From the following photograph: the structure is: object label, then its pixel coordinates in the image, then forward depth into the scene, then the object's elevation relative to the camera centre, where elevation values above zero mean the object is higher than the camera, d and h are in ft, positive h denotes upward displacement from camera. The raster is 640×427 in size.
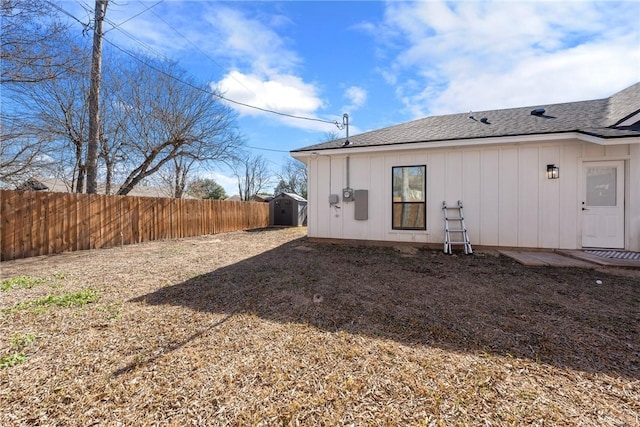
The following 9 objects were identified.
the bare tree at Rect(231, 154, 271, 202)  125.69 +14.81
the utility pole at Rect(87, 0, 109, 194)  28.50 +12.08
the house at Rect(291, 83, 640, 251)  19.22 +2.38
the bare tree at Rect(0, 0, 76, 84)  16.29 +10.67
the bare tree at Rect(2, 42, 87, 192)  27.37 +10.76
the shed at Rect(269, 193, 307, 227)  58.44 -0.09
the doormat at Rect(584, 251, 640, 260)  16.98 -3.08
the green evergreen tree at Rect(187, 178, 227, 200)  78.46 +7.35
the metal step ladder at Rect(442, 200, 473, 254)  20.82 -1.61
